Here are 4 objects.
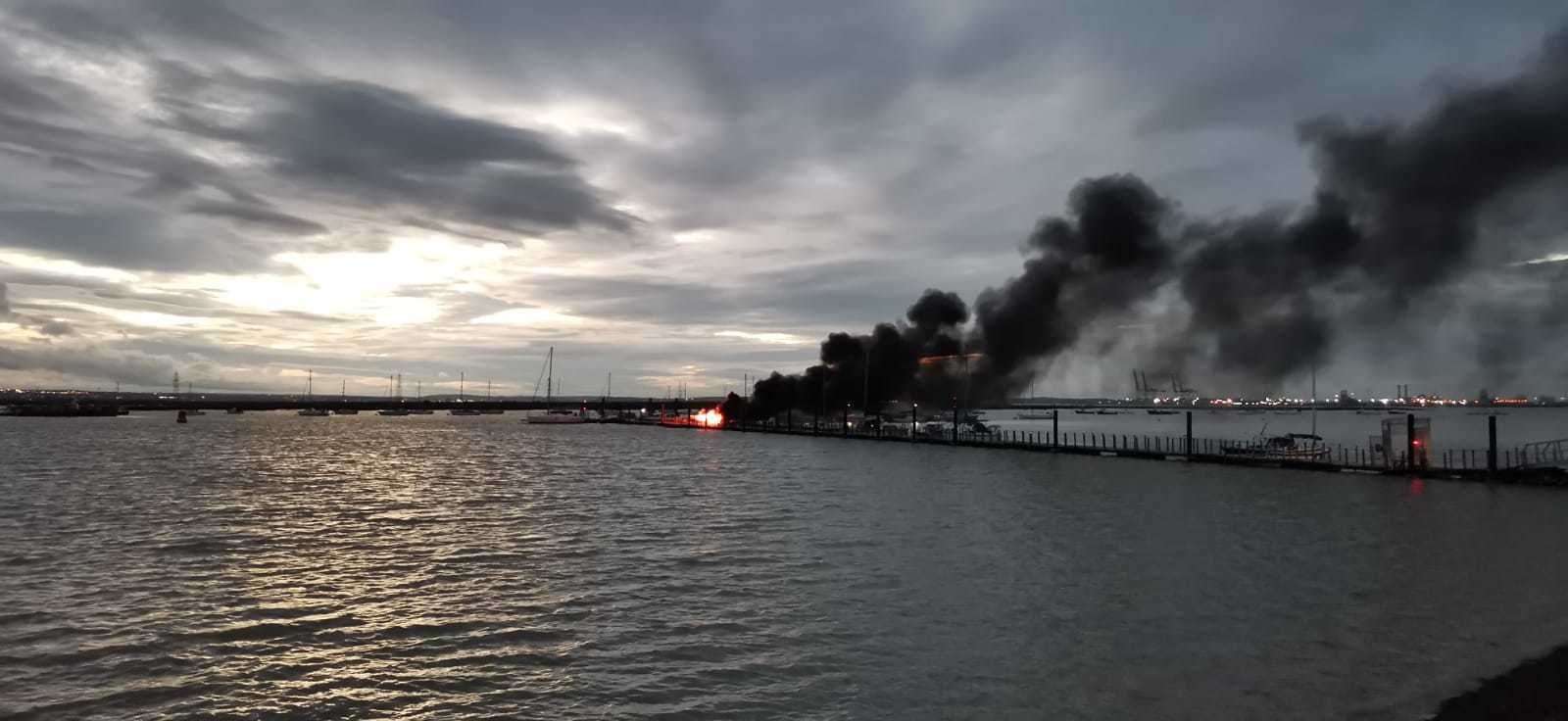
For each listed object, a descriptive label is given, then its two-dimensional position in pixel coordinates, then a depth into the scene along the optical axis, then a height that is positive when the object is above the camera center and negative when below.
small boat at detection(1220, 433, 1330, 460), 75.05 -2.96
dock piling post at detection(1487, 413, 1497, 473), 56.00 -2.08
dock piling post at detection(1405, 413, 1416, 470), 60.69 -1.62
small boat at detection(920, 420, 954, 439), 126.38 -2.88
